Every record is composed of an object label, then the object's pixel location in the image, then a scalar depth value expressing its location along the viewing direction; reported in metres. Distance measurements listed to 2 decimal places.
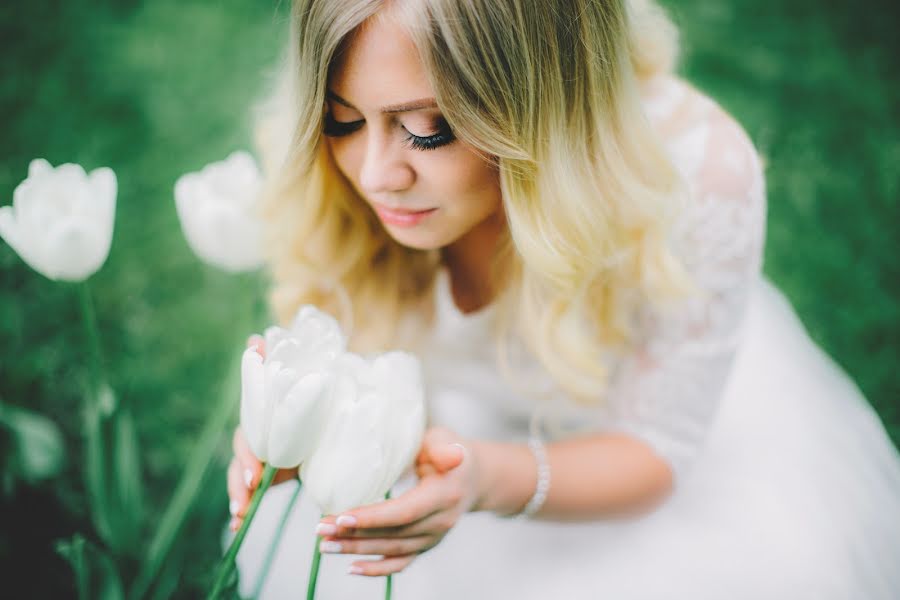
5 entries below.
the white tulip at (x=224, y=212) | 0.97
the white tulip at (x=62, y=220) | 0.81
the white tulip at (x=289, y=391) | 0.61
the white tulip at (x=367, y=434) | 0.62
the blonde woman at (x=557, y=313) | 0.80
